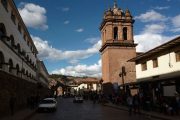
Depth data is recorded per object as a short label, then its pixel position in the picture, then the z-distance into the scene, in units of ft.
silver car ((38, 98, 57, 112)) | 54.13
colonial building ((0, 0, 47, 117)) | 41.54
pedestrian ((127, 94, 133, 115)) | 43.13
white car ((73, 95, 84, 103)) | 104.82
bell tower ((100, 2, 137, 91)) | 99.79
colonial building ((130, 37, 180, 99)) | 45.62
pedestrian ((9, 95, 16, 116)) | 42.97
